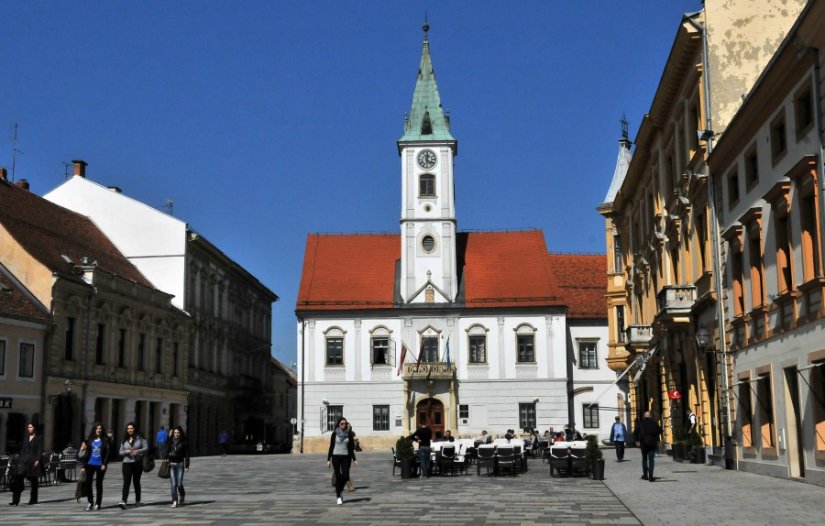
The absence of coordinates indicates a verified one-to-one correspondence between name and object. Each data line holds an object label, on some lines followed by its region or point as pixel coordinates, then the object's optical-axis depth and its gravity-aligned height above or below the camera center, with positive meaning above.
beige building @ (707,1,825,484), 20.91 +3.99
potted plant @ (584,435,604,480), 26.70 -0.88
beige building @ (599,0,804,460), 29.70 +7.92
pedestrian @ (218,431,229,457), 57.53 -0.59
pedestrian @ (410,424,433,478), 28.78 -0.50
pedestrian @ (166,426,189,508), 20.27 -0.53
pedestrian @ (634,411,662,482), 24.44 -0.34
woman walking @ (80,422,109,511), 19.73 -0.53
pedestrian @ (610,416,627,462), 35.56 -0.35
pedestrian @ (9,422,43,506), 20.78 -0.62
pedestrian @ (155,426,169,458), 45.58 -0.49
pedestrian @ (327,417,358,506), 20.27 -0.45
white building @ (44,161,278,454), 56.53 +8.40
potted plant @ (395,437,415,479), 28.36 -0.74
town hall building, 60.62 +5.70
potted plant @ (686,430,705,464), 31.58 -0.70
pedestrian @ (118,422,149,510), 19.97 -0.45
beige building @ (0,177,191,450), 41.97 +4.98
